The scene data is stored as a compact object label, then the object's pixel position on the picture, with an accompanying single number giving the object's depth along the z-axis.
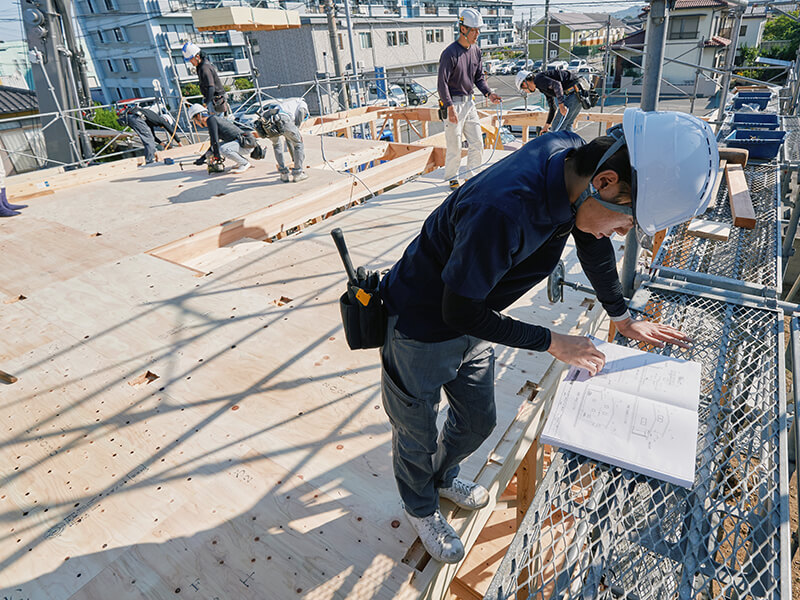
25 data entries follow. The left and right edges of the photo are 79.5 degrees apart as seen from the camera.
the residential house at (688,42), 21.39
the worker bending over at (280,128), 5.99
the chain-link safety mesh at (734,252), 2.31
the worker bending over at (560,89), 5.67
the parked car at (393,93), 23.92
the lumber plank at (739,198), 2.83
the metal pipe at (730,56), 5.95
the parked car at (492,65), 36.13
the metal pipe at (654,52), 1.86
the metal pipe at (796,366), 1.35
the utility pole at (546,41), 11.00
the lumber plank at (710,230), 2.72
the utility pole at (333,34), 15.79
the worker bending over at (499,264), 1.19
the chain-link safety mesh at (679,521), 1.11
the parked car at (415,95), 22.23
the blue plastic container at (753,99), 6.43
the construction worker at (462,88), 5.29
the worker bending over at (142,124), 8.41
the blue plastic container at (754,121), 4.68
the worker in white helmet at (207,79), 6.93
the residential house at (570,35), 36.94
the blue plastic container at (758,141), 4.14
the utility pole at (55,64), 7.73
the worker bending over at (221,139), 6.65
